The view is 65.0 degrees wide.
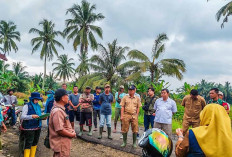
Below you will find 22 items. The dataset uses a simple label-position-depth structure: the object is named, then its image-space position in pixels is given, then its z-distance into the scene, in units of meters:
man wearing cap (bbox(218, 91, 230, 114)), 4.99
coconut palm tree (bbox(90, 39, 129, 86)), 17.03
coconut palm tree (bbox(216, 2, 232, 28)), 14.19
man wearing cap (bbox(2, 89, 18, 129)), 7.29
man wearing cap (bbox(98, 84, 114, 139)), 5.89
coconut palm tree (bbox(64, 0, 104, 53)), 23.09
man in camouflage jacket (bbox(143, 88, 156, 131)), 5.49
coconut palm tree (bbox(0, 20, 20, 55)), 39.62
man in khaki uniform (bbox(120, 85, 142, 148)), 5.08
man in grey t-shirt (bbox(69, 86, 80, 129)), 6.35
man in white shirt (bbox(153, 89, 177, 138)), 4.70
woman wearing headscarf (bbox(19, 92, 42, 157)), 3.82
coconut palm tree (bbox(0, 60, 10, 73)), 32.09
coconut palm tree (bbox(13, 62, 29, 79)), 37.12
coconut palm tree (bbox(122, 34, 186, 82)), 14.15
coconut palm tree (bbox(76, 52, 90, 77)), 17.71
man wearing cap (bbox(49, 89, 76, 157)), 2.61
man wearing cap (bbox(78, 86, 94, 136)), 6.12
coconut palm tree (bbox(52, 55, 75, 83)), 45.18
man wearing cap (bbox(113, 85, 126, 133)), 6.83
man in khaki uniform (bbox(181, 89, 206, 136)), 4.91
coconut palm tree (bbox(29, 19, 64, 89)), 30.94
